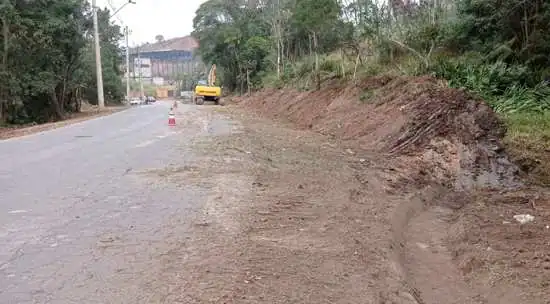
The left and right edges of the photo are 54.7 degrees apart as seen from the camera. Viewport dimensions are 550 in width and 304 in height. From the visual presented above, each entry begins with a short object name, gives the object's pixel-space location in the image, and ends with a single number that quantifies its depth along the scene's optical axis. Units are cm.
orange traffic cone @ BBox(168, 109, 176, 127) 1780
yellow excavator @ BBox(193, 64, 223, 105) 4122
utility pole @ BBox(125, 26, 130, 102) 6645
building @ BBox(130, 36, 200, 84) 12609
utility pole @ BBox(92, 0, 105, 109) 3644
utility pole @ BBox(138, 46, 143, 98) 8656
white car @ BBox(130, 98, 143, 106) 7321
